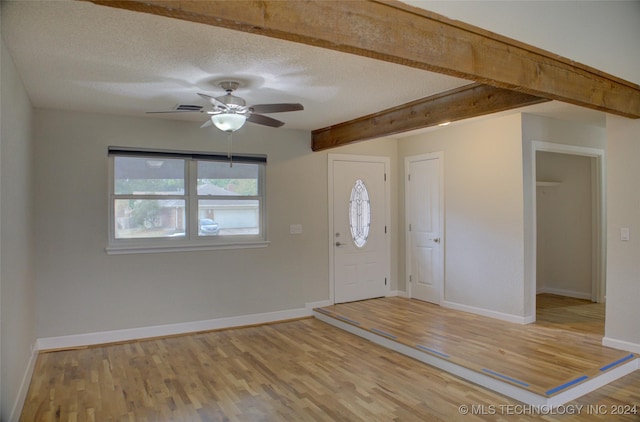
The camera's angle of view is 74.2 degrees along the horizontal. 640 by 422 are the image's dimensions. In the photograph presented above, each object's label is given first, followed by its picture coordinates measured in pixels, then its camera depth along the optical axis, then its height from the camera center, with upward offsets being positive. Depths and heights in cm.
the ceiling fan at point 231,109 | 342 +84
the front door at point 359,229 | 605 -26
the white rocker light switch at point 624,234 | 388 -22
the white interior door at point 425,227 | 588 -24
